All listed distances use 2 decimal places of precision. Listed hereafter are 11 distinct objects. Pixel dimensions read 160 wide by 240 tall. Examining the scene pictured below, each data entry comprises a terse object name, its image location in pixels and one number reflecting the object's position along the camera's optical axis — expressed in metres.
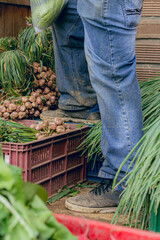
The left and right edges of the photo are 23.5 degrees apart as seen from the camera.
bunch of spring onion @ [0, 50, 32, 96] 3.05
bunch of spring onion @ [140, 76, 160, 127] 1.92
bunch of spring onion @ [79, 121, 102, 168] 2.19
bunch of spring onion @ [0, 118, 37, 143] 2.01
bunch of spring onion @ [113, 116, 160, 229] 1.24
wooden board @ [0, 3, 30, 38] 3.61
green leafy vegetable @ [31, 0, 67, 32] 2.22
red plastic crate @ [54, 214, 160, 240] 0.75
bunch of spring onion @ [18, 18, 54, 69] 3.24
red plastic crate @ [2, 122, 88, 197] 1.86
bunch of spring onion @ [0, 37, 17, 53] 3.29
